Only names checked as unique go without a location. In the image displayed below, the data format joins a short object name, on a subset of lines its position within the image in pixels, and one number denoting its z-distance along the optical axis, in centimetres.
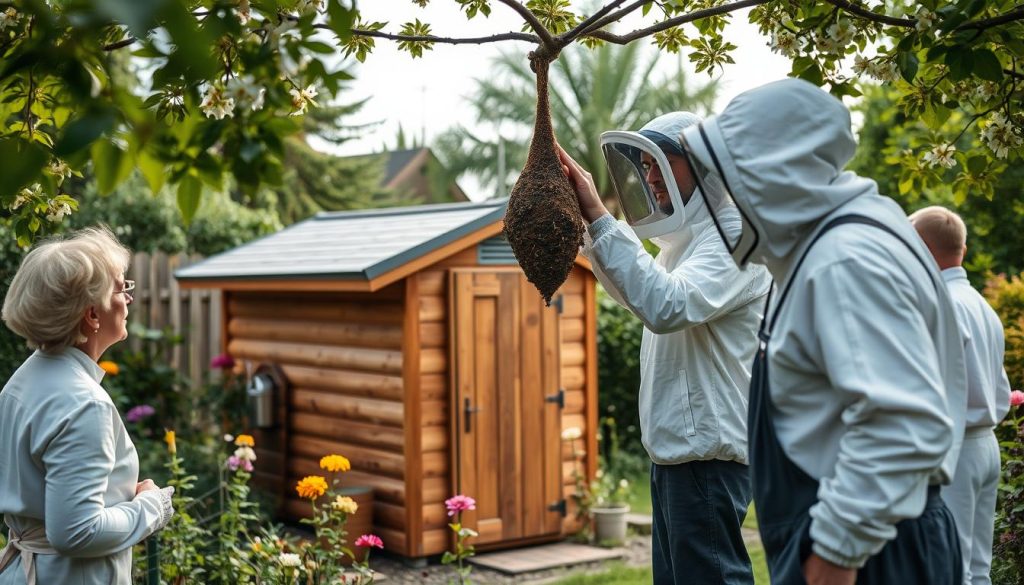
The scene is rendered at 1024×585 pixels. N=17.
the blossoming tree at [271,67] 156
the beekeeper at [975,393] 354
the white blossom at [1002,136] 371
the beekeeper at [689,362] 313
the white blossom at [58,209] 370
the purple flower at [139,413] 851
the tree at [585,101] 3391
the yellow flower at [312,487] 486
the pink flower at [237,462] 504
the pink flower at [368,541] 475
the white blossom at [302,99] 314
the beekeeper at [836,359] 191
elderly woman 250
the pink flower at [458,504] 523
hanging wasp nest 313
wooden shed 750
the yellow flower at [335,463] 500
